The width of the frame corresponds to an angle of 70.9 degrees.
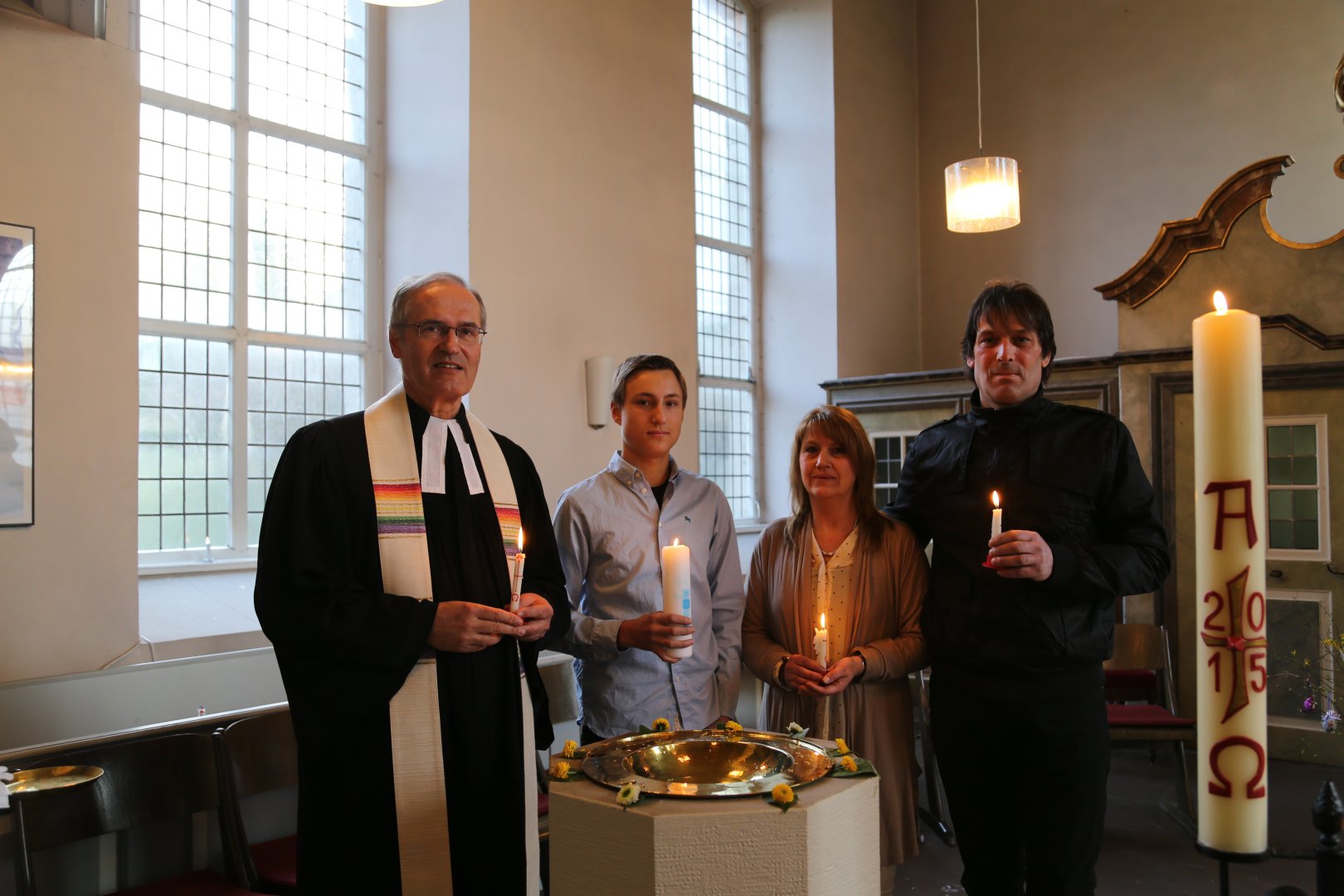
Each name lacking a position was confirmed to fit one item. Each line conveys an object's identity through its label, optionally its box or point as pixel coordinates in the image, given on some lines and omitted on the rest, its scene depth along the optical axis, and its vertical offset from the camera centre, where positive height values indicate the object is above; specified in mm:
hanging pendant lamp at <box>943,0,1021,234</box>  5809 +1723
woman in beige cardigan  2133 -324
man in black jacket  1850 -279
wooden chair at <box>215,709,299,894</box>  2438 -838
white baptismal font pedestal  1220 -492
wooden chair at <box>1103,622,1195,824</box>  4105 -1105
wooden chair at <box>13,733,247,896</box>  2166 -792
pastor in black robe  1761 -369
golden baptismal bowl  1373 -443
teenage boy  2258 -235
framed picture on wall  3201 +365
